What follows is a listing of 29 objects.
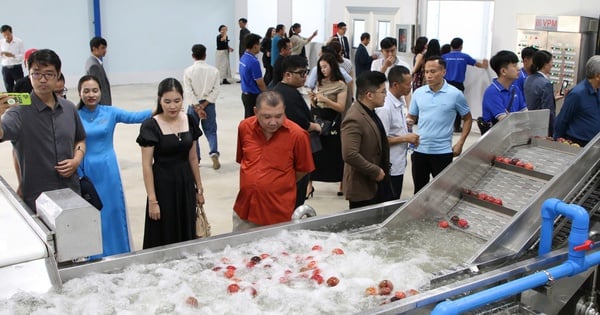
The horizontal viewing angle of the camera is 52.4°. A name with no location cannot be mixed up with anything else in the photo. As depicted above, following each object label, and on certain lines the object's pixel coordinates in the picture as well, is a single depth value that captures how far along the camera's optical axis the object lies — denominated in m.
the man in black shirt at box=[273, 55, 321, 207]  4.49
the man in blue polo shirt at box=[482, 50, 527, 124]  4.93
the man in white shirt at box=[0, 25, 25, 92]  10.78
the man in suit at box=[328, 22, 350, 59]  11.70
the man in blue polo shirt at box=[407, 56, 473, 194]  4.50
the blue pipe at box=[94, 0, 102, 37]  13.81
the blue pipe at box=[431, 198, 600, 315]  2.37
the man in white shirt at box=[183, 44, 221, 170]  6.74
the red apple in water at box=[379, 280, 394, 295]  2.70
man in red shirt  3.56
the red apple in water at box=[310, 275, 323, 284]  2.80
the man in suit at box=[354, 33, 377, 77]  10.82
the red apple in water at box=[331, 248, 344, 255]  3.07
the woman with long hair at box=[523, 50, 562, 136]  5.49
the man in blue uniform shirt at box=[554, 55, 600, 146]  4.66
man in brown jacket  3.78
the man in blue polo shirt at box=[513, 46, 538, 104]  5.92
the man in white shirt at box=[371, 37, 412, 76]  8.59
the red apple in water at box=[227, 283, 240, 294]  2.68
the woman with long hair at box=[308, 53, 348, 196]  5.55
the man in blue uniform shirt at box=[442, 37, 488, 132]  8.98
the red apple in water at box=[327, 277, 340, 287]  2.77
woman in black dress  3.64
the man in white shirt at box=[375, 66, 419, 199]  4.29
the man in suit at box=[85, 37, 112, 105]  6.47
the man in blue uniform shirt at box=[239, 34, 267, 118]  7.46
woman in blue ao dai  3.93
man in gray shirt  3.30
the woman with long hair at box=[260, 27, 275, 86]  10.77
